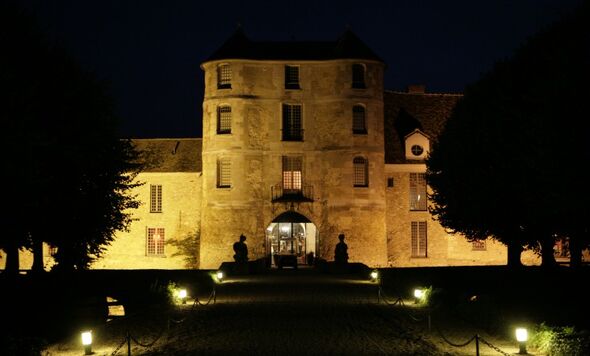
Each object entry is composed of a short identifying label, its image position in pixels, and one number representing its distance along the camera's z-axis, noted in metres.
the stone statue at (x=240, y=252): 38.25
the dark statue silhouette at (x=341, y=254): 37.70
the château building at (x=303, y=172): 46.62
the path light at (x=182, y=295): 23.56
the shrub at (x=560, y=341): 13.43
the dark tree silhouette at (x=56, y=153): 20.98
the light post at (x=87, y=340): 15.19
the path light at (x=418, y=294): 23.16
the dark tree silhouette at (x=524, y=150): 23.80
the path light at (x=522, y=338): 14.66
